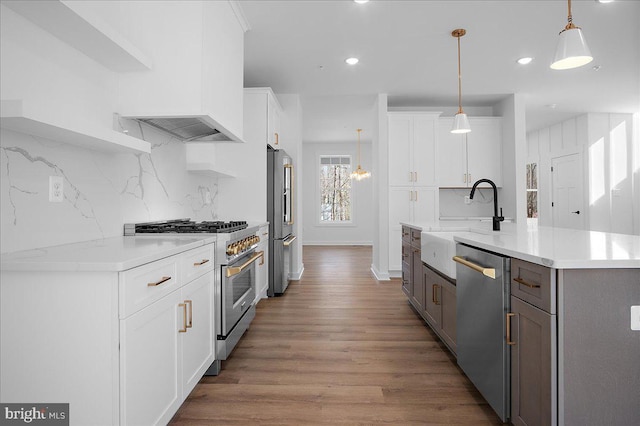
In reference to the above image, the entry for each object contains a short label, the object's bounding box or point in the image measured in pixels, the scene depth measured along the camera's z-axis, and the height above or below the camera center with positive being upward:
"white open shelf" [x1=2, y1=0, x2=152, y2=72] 1.39 +0.84
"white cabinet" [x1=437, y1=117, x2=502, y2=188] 5.52 +0.96
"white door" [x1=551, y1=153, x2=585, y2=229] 6.92 +0.43
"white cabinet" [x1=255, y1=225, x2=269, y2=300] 3.60 -0.61
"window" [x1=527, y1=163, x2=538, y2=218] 8.30 +0.56
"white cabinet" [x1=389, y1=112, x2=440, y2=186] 5.31 +1.01
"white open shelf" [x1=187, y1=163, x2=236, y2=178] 3.10 +0.42
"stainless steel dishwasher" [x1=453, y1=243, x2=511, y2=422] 1.53 -0.55
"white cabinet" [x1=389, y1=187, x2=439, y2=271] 5.21 +0.07
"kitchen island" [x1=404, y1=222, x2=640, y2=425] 1.19 -0.44
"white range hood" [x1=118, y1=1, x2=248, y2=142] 2.15 +0.92
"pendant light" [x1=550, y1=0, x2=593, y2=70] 1.83 +0.87
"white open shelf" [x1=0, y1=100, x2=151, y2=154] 1.20 +0.36
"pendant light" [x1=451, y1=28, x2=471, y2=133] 3.38 +0.90
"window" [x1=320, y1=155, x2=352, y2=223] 9.65 +0.92
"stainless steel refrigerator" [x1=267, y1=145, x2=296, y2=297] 4.13 -0.04
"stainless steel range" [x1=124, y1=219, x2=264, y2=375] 2.18 -0.37
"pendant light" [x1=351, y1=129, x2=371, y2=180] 8.20 +0.94
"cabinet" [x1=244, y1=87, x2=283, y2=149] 4.06 +1.18
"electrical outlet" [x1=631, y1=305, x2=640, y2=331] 1.19 -0.36
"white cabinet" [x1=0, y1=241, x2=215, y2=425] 1.20 -0.43
